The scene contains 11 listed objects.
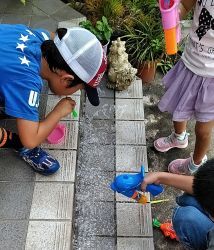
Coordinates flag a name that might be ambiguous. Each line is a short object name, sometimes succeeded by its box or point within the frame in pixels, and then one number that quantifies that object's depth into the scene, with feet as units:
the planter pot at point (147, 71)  8.45
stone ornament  7.84
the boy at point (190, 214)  4.59
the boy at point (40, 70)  5.25
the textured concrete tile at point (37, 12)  8.88
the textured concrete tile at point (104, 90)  7.98
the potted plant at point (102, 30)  8.07
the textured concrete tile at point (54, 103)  7.10
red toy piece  6.07
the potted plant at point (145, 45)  8.49
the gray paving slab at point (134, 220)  5.90
